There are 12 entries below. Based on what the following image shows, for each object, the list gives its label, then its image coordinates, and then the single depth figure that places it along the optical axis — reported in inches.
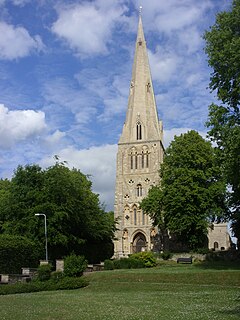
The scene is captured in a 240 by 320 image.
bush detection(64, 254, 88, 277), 922.4
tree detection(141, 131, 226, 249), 1458.9
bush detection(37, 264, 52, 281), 874.9
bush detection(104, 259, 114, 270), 1143.1
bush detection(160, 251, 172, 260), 1484.9
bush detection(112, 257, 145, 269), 1182.8
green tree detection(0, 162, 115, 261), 1154.2
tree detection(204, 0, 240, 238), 719.7
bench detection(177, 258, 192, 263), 1245.6
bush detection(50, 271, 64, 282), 867.0
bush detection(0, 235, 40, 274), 964.0
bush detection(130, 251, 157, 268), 1209.3
